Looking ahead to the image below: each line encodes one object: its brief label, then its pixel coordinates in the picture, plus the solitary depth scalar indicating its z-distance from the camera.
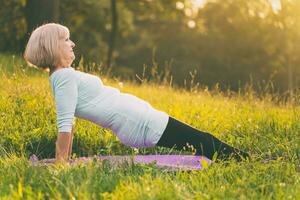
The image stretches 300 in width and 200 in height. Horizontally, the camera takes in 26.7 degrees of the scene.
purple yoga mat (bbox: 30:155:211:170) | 5.36
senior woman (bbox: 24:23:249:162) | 5.41
